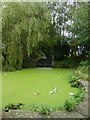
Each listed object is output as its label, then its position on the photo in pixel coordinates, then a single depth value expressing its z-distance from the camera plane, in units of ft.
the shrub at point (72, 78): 9.33
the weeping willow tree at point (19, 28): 12.24
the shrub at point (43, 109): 4.87
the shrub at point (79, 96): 6.02
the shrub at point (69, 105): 5.06
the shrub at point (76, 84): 8.71
